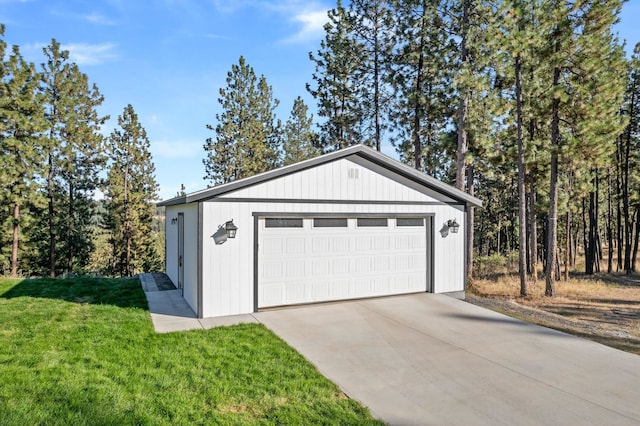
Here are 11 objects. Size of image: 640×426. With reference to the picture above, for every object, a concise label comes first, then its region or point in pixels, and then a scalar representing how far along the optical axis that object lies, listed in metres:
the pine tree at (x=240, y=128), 24.83
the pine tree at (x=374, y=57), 17.84
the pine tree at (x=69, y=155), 20.23
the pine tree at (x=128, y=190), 24.41
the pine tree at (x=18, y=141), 16.75
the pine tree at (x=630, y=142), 20.00
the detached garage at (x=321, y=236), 7.79
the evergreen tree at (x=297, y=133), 30.81
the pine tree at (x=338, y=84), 18.73
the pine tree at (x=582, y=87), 11.28
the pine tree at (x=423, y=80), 14.69
